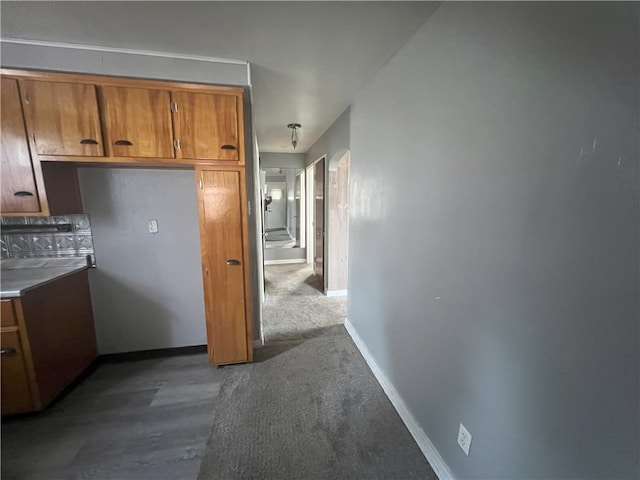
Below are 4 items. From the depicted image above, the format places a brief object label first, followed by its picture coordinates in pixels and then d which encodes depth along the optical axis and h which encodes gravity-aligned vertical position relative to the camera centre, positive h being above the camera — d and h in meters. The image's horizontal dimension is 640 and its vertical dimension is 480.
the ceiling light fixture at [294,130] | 3.29 +1.03
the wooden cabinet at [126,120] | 1.66 +0.60
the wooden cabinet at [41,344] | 1.57 -0.91
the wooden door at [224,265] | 1.99 -0.47
